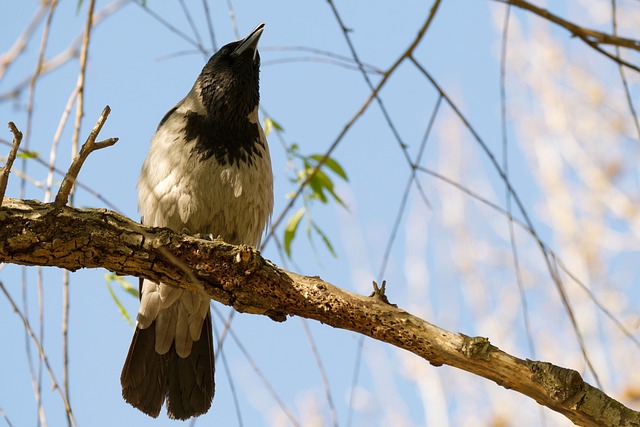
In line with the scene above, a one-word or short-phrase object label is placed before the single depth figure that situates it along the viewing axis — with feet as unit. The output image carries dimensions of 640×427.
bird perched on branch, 23.82
